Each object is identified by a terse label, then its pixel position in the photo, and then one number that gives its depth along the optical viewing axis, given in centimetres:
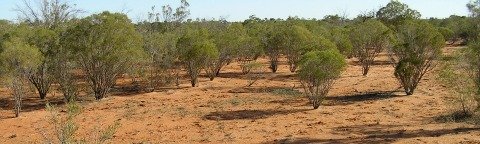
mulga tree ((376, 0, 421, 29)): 4622
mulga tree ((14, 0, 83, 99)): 2268
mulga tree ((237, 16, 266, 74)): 3211
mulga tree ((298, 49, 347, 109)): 1872
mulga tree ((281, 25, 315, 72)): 3028
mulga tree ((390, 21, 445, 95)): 2144
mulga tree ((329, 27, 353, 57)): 3253
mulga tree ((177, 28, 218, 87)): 2597
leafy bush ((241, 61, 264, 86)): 3016
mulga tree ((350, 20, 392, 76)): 3122
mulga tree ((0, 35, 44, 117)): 1962
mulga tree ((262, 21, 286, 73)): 3141
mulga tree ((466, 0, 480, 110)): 1525
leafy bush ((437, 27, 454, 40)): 3917
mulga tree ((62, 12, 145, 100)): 2164
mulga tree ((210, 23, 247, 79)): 3036
